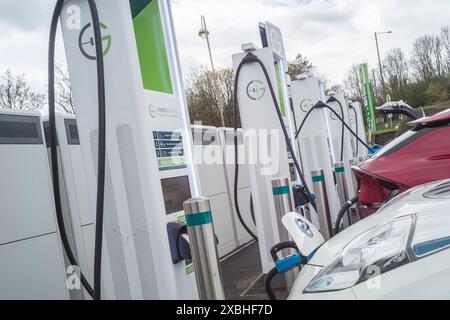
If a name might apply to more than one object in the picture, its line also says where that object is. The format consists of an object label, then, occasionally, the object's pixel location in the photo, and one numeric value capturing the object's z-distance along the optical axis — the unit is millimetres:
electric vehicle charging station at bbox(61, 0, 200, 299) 2402
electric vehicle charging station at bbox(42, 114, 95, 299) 4121
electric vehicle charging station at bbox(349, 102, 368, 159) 13492
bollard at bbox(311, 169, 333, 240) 5191
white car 1428
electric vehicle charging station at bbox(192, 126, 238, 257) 6477
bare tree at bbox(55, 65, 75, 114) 19250
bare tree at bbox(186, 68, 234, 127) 24891
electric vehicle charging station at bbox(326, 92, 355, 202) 9820
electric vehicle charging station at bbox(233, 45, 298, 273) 5027
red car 3375
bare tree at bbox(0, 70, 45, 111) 19453
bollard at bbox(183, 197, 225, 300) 2029
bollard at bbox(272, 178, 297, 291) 4367
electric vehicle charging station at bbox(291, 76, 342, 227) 7562
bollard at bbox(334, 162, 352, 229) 6611
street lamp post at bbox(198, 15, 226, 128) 23050
